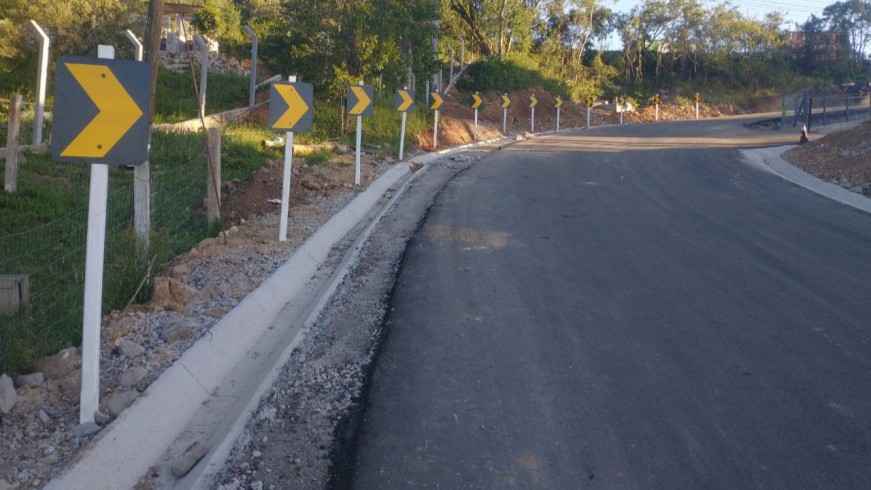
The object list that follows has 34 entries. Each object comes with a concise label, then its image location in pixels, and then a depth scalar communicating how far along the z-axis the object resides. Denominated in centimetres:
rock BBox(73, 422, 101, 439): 491
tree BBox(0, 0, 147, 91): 2378
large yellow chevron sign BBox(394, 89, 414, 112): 1945
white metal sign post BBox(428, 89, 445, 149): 2504
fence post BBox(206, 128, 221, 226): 1081
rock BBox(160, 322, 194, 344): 660
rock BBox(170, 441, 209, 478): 481
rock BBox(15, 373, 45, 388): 552
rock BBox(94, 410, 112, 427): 505
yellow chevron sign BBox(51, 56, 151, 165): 503
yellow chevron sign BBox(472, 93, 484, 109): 2914
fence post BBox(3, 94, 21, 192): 1227
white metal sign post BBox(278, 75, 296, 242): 1047
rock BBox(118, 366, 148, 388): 564
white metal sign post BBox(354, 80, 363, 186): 1558
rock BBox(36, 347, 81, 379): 573
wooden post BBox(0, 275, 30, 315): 658
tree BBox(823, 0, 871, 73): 7850
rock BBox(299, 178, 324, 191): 1480
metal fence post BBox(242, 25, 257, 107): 2325
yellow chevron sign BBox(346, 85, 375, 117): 1556
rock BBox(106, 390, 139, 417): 518
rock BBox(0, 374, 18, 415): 512
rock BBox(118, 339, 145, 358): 616
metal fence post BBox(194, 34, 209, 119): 1979
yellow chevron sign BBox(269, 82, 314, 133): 1054
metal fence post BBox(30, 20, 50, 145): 1487
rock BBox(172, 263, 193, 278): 835
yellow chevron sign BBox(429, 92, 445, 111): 2500
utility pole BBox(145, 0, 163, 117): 1048
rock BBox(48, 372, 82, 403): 543
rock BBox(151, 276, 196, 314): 733
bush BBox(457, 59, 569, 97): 4306
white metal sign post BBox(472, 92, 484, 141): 2916
